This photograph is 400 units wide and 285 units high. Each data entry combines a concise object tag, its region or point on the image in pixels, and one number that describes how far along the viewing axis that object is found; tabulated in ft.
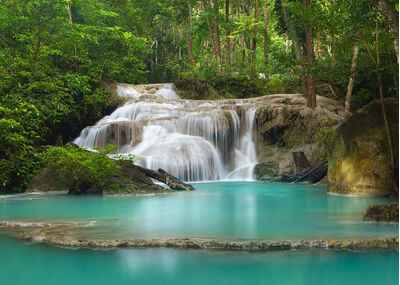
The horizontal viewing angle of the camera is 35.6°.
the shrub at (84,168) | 51.70
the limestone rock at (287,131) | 75.15
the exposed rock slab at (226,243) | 23.50
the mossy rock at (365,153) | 47.52
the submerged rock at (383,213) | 30.27
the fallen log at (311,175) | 64.39
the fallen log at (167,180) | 56.39
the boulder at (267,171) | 73.41
